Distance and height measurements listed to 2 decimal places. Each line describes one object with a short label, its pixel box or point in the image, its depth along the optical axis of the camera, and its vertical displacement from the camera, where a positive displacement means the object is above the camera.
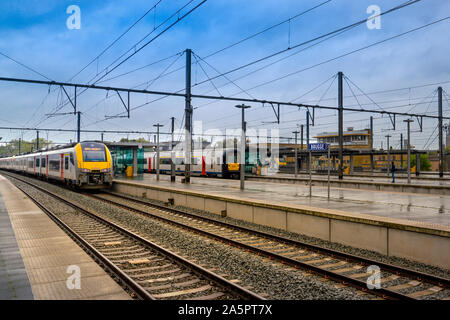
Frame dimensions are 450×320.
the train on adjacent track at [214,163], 33.72 -0.08
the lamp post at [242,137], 18.23 +1.29
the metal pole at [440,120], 27.75 +3.16
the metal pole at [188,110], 21.30 +3.13
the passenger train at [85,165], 21.33 -0.13
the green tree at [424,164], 61.06 -0.54
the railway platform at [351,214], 7.38 -1.51
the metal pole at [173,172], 24.14 -0.65
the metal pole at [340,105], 24.66 +3.91
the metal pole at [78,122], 35.53 +4.16
